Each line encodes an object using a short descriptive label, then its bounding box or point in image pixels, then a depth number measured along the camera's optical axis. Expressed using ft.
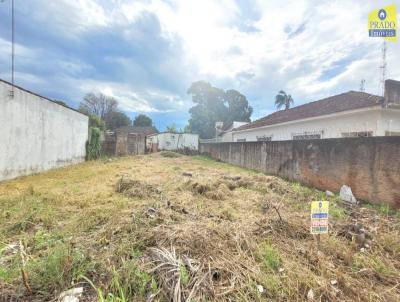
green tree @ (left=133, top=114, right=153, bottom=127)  154.51
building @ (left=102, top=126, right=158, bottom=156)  55.42
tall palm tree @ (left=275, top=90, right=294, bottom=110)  103.07
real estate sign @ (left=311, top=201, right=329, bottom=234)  7.40
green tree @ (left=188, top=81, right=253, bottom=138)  103.55
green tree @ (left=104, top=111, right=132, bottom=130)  140.97
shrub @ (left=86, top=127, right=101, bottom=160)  44.78
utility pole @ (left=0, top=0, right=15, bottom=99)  21.15
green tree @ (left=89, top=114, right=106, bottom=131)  79.91
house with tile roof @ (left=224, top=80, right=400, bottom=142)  22.81
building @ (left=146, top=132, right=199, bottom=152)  80.94
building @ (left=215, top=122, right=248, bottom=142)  82.30
